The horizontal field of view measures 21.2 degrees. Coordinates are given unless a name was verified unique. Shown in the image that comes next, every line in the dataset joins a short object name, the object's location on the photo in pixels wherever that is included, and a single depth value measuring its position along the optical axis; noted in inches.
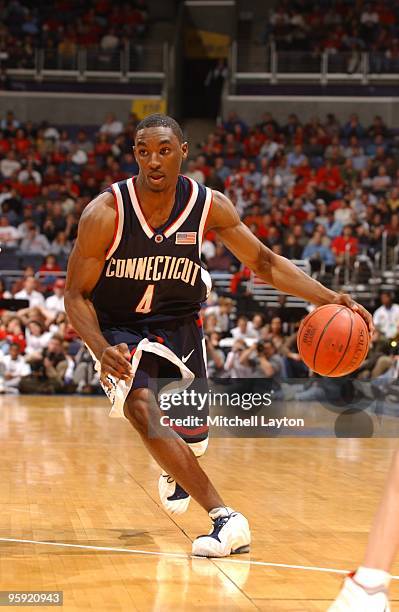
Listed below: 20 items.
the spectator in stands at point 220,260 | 657.0
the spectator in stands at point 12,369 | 550.9
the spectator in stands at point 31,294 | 596.1
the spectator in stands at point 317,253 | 632.4
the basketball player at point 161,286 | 187.6
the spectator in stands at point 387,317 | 546.3
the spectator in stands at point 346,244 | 640.4
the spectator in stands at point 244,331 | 542.9
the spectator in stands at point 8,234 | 701.9
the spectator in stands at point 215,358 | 520.7
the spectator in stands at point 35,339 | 559.5
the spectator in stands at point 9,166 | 797.9
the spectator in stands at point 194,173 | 770.8
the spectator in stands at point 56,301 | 592.4
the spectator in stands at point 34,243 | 694.5
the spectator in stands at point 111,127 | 860.0
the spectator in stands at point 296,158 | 792.3
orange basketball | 202.4
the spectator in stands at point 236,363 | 511.5
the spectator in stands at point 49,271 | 636.7
